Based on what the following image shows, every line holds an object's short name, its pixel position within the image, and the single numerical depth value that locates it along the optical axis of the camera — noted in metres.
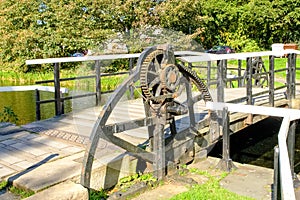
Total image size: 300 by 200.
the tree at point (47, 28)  16.88
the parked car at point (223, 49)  23.20
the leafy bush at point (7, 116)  6.07
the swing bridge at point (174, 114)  3.16
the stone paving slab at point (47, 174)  3.02
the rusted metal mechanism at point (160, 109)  3.19
